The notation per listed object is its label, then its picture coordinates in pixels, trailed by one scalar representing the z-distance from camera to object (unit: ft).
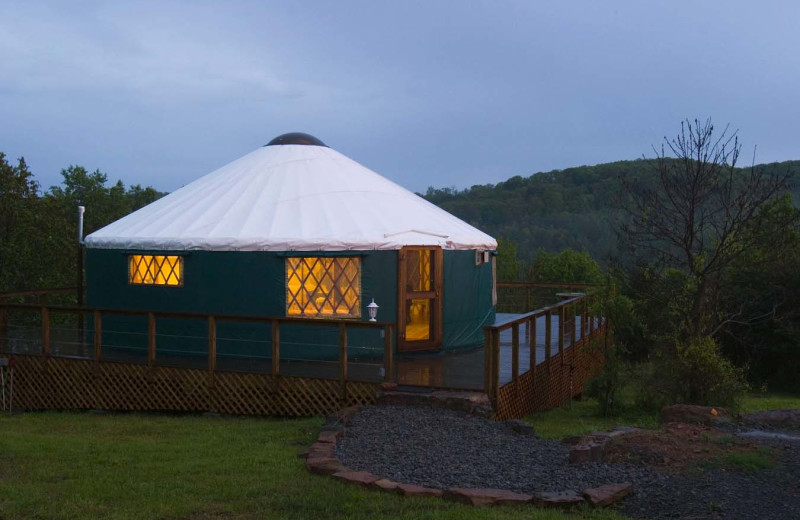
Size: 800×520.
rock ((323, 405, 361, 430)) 17.31
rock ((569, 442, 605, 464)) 13.89
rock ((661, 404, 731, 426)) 17.02
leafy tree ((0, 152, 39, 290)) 50.80
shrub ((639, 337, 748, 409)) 21.12
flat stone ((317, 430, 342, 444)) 15.64
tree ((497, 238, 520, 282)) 70.13
